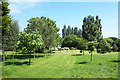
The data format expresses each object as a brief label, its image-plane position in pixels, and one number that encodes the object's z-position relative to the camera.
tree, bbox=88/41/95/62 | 22.50
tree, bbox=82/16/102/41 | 63.50
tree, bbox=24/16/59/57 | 32.41
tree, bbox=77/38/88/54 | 41.28
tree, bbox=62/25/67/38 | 110.31
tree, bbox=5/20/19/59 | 24.88
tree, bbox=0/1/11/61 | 22.45
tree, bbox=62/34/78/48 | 85.00
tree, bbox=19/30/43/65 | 18.98
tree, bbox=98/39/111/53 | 39.63
